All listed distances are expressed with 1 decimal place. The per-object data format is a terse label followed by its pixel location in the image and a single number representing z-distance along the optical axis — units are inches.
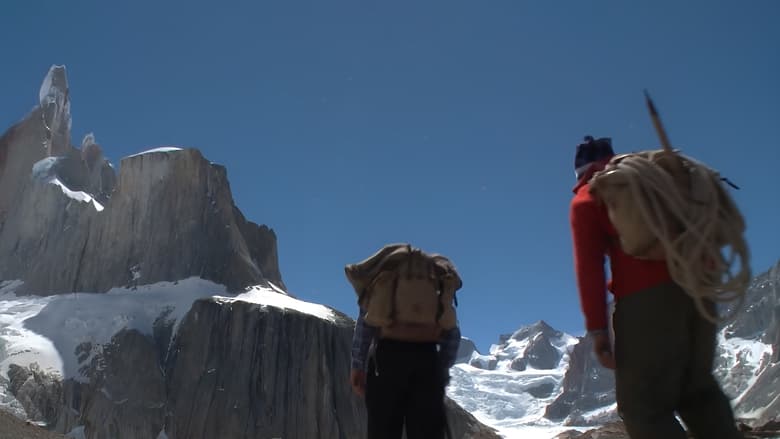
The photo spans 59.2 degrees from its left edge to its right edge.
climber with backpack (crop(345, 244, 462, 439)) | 157.6
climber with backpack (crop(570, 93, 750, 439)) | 103.3
